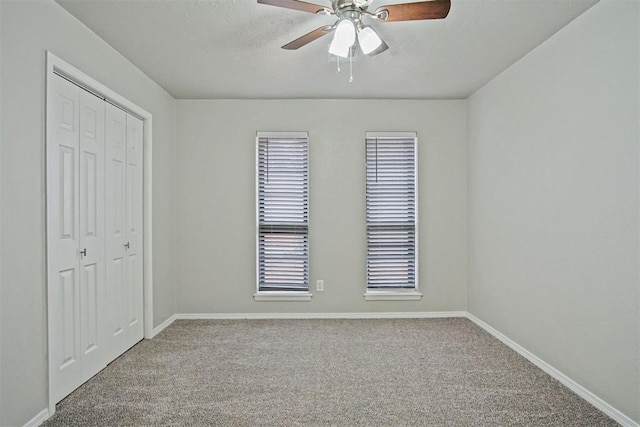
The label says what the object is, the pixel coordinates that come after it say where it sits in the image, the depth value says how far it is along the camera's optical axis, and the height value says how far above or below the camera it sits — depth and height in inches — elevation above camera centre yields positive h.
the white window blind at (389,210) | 187.8 +1.5
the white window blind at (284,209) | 186.9 +2.1
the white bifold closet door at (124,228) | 131.0 -5.3
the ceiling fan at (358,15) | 85.4 +44.6
